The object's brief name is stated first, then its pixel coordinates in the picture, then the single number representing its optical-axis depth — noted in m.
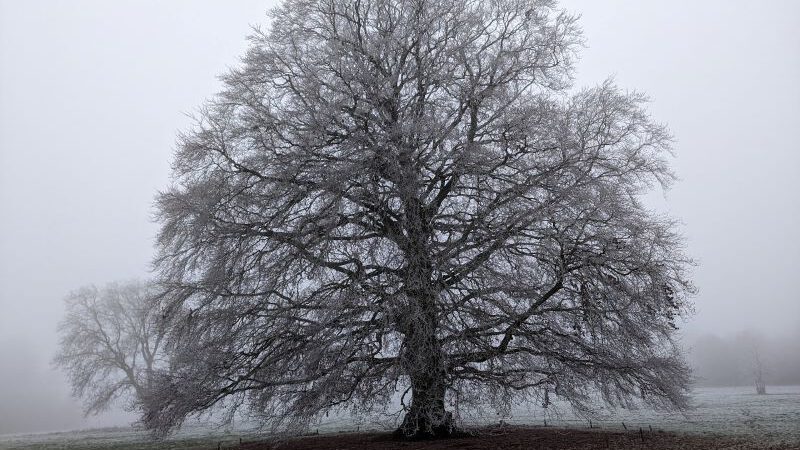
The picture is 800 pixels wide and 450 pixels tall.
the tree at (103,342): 36.62
